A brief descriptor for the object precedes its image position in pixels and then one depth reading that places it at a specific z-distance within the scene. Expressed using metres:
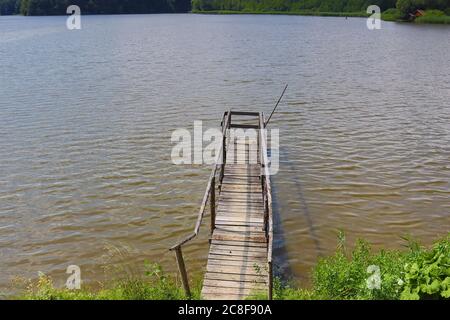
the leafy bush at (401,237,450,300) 7.68
